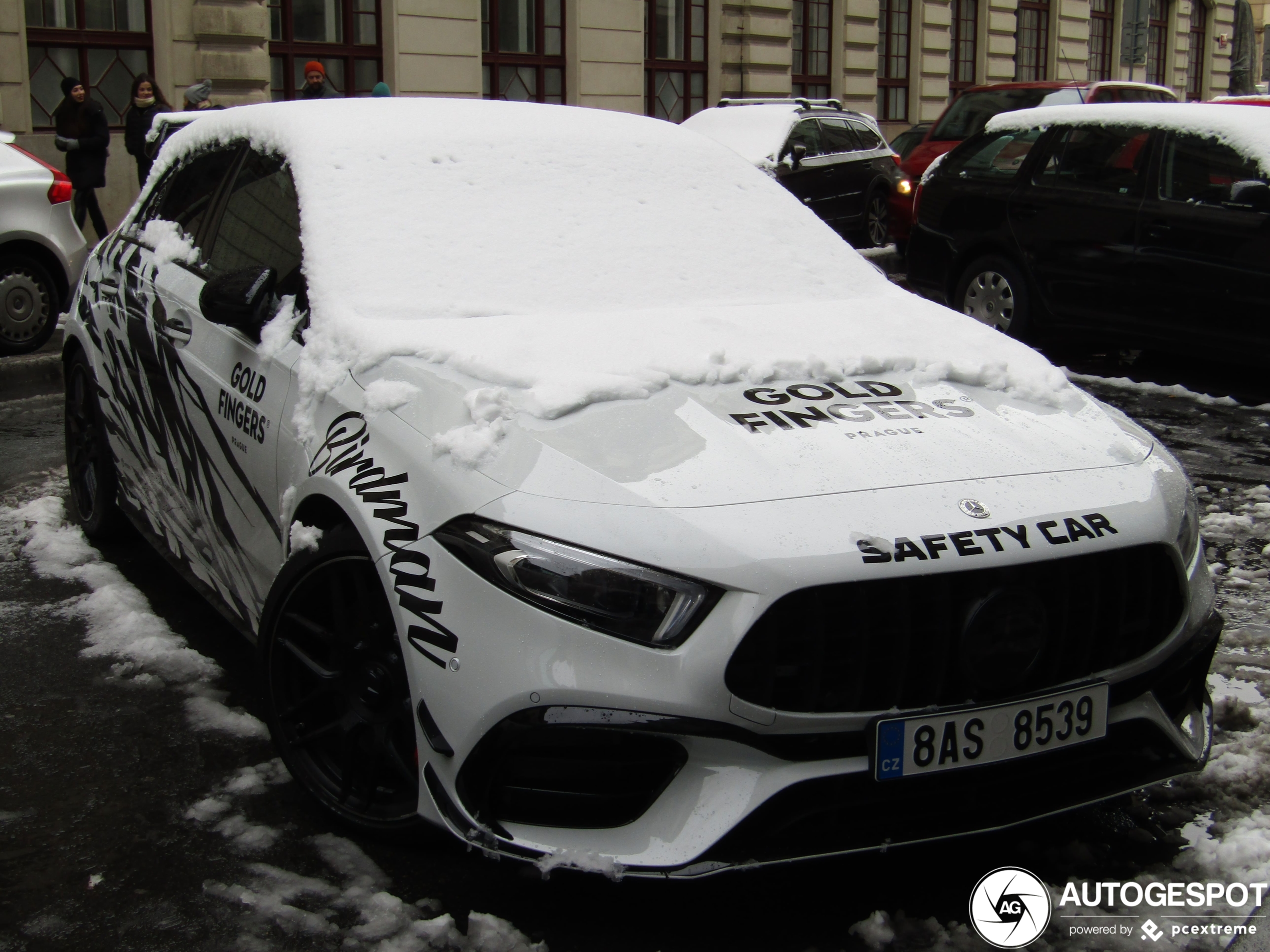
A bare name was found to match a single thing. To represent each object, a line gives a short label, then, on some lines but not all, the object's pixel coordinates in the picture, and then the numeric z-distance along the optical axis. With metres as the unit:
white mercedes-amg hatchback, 2.41
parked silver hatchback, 8.66
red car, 15.91
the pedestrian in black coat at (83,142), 13.12
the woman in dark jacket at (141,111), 13.57
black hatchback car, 7.65
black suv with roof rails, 14.73
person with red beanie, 14.21
